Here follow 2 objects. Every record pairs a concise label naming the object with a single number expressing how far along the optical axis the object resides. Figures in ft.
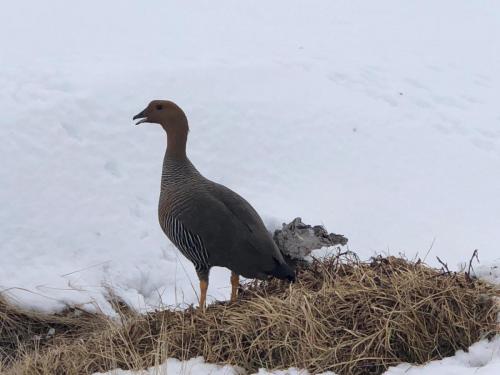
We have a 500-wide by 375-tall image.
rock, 36.37
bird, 32.22
